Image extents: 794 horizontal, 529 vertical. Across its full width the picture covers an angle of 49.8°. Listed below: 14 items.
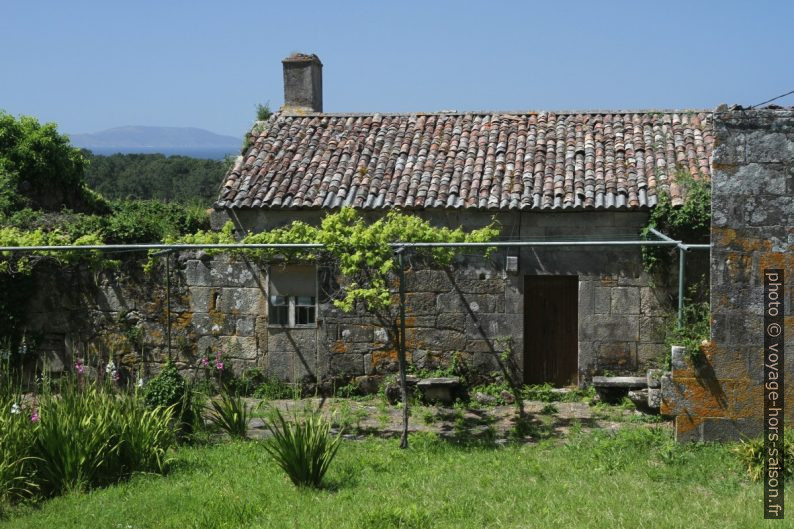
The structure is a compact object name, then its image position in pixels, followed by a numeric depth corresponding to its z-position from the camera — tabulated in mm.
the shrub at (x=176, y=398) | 9297
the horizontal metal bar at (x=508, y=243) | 8883
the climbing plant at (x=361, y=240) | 9938
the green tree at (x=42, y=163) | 18250
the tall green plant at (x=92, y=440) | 7484
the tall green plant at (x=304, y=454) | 7309
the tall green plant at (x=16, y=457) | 7242
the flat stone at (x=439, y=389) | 11531
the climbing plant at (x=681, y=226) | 12070
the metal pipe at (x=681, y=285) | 8513
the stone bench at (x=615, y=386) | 11250
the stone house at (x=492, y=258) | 12117
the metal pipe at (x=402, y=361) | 9008
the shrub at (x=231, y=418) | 9227
